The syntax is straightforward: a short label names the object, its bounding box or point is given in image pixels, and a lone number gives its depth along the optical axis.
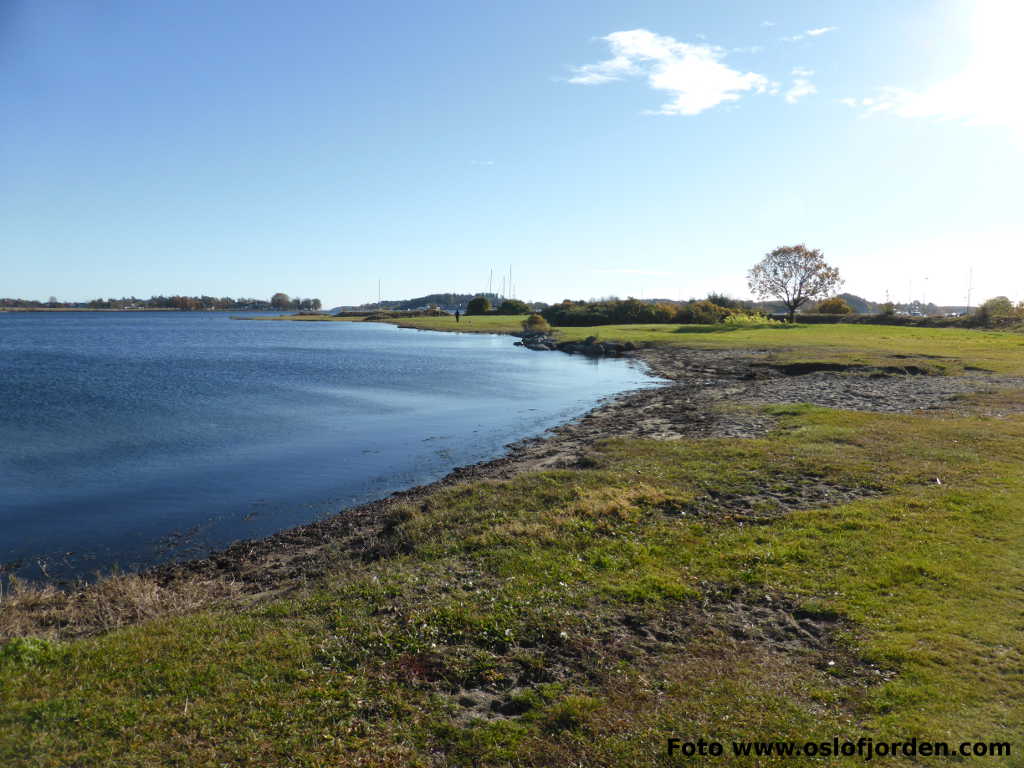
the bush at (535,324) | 110.83
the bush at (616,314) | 120.13
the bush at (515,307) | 169.69
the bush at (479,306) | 182.12
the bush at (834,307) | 120.19
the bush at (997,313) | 94.50
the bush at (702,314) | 111.12
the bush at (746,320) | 104.00
